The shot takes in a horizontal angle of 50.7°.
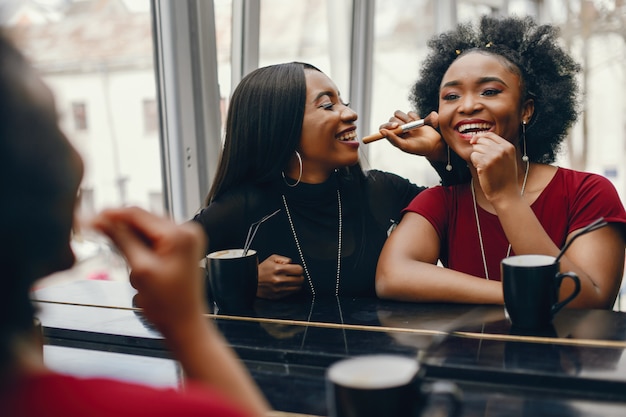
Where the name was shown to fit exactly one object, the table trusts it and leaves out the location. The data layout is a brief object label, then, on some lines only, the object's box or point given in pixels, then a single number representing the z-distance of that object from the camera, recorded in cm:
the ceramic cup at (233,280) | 139
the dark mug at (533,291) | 116
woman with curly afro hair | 147
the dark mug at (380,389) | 74
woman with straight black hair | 179
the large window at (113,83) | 222
